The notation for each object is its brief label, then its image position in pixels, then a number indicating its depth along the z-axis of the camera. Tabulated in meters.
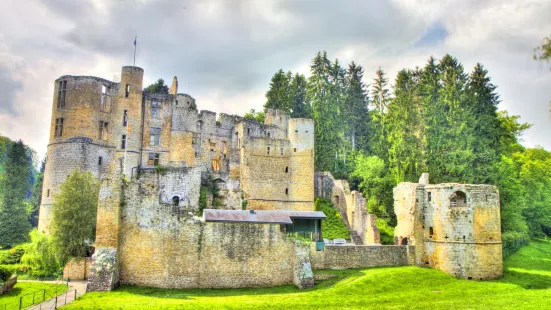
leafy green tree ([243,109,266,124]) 62.03
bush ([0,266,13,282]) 26.55
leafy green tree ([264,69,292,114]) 59.66
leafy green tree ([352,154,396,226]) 45.59
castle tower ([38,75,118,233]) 41.25
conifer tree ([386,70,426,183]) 44.84
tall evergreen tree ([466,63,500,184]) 42.28
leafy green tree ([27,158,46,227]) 65.33
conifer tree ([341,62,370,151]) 55.44
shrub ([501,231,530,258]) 41.50
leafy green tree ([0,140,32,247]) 47.75
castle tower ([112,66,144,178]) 44.41
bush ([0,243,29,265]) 37.12
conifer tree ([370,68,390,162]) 51.75
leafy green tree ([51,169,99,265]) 31.90
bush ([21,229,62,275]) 32.34
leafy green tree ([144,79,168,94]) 62.43
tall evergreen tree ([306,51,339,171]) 51.78
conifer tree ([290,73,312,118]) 59.94
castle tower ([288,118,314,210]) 45.06
